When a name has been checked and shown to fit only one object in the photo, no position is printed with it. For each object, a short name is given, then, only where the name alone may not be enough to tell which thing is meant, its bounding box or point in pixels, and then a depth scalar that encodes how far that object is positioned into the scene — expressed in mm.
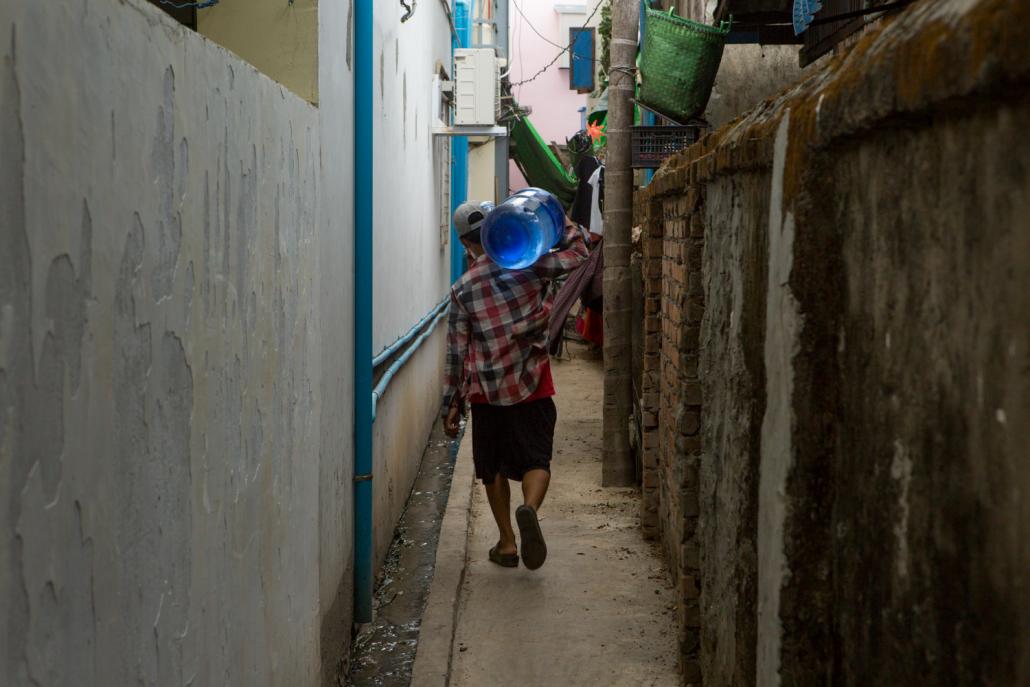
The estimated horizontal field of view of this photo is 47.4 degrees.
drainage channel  5098
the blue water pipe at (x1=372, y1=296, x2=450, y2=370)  6379
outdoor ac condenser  8797
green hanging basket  6320
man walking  6215
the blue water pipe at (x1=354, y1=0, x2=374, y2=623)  5148
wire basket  7594
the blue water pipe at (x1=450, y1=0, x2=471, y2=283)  13727
